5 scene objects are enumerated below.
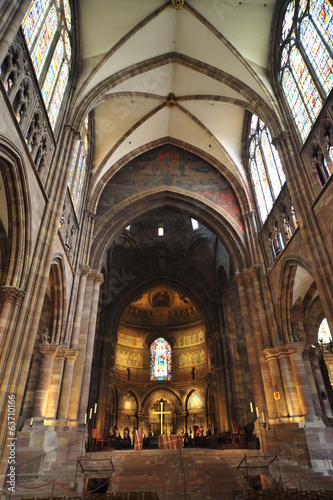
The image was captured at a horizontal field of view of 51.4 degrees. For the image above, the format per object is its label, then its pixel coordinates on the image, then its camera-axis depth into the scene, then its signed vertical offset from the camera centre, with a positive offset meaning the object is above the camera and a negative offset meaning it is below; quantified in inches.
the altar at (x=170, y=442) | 634.2 +28.6
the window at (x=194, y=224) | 1162.3 +677.4
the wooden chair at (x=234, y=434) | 771.4 +49.0
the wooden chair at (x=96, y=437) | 772.6 +48.5
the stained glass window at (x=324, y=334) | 828.2 +256.6
